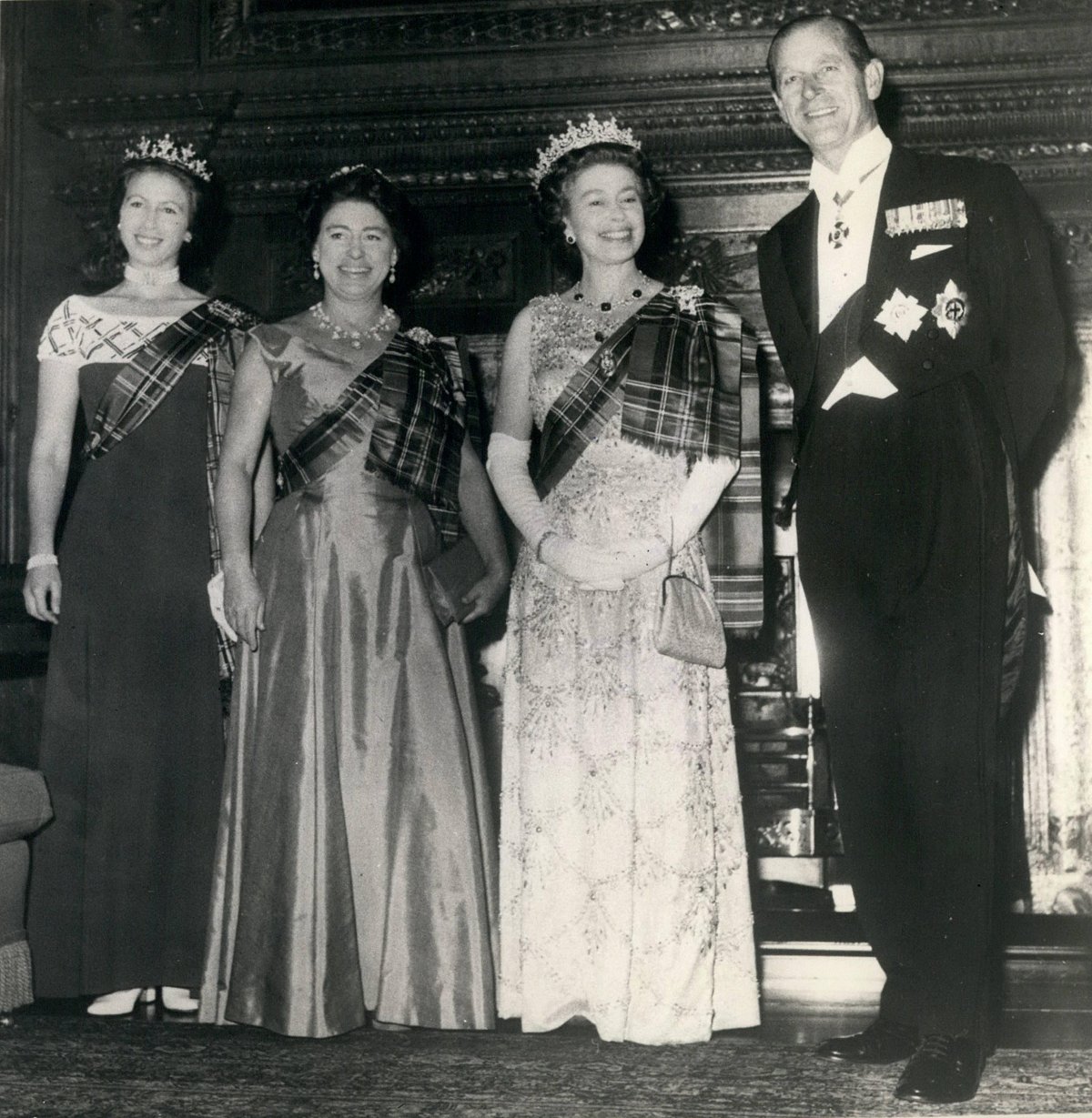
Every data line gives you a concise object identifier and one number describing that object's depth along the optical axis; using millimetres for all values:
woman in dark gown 2809
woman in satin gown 2525
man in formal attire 2191
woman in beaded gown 2463
